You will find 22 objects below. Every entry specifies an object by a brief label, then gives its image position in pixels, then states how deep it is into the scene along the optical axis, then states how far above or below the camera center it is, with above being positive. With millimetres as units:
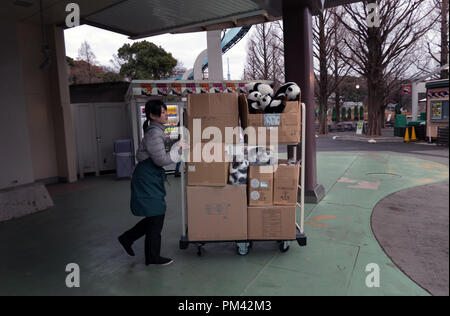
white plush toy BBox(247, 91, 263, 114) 3549 +206
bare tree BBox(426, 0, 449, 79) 13141 +3805
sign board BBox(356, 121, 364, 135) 19144 -617
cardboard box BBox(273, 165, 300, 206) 3479 -680
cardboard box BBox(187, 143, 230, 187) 3410 -441
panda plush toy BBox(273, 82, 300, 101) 3652 +305
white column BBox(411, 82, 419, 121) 16750 +764
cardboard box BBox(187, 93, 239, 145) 3408 +110
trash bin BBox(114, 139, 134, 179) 8523 -842
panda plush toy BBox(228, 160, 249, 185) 3482 -546
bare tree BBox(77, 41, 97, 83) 28438 +6391
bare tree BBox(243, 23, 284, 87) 24614 +5249
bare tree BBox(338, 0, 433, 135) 15070 +3937
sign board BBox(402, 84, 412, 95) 19453 +1598
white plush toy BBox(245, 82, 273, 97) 3634 +363
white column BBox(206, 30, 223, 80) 12922 +2674
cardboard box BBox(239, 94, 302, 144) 3445 -22
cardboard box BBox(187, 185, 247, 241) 3496 -970
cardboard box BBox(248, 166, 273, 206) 3477 -685
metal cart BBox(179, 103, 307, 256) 3566 -1312
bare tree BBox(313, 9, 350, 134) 20031 +4286
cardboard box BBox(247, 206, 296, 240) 3508 -1094
